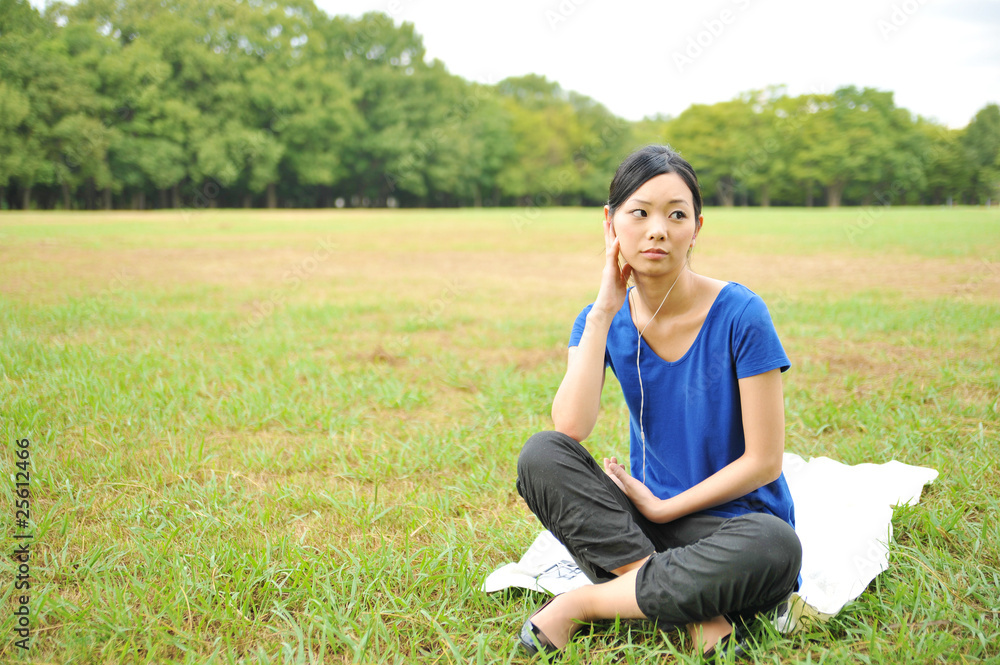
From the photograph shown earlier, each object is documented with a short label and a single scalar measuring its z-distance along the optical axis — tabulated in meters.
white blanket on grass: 2.10
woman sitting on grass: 1.75
